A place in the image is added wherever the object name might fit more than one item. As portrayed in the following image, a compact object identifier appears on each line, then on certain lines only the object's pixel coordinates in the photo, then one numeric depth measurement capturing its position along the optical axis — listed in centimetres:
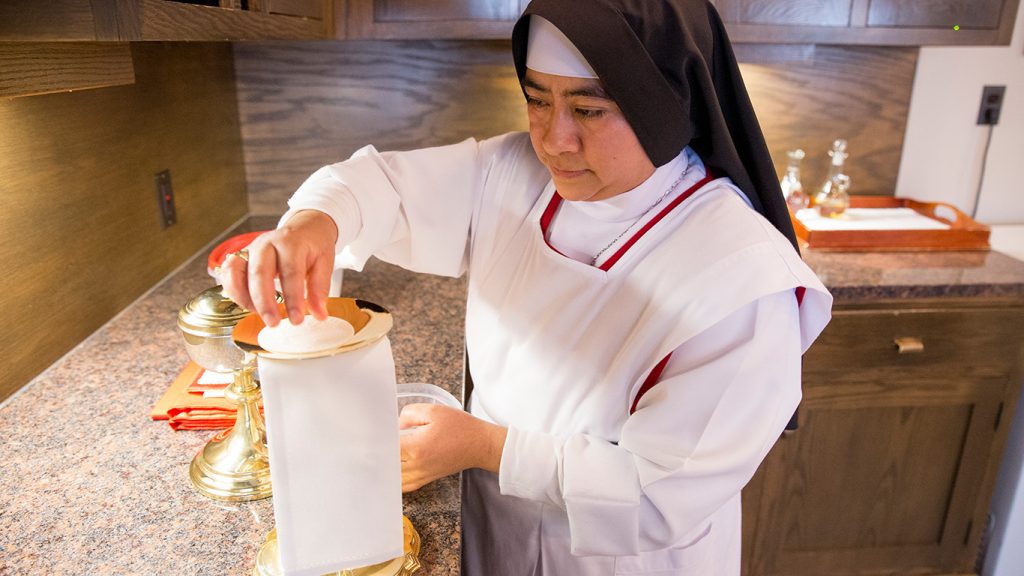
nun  88
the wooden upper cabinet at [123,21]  67
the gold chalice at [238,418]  89
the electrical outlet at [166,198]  168
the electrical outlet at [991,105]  227
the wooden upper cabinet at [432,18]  176
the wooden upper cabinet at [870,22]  184
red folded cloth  110
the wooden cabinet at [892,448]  179
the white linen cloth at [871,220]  204
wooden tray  197
